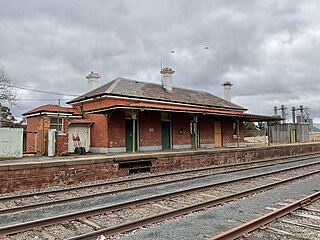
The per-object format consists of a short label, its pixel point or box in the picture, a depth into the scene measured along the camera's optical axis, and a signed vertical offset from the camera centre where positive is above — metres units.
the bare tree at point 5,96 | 25.86 +3.84
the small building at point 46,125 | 15.85 +0.82
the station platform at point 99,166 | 9.48 -1.11
